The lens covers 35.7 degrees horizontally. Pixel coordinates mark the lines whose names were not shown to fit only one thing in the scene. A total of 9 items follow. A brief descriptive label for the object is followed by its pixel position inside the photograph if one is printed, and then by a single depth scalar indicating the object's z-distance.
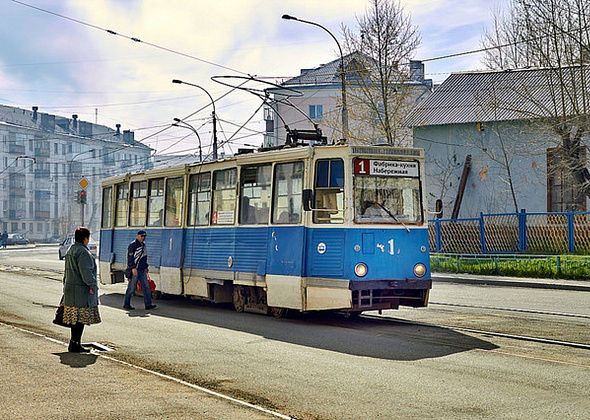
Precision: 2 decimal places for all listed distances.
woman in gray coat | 12.01
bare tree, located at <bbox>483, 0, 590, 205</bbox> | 33.34
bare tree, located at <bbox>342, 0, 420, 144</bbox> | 42.22
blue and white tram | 14.62
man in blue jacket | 18.97
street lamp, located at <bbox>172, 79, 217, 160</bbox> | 38.19
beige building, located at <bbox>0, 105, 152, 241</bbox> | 94.25
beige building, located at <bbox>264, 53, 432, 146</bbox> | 69.38
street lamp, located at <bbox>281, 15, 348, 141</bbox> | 31.27
